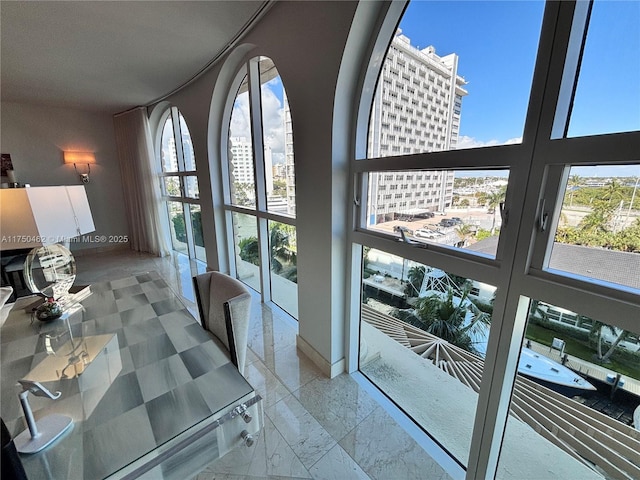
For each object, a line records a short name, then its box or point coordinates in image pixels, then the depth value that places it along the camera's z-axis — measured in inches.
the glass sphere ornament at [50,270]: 53.0
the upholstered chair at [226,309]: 51.5
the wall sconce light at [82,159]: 190.1
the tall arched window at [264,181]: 95.8
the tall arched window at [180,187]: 163.8
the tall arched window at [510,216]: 31.9
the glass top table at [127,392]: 29.0
